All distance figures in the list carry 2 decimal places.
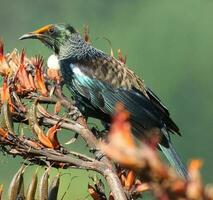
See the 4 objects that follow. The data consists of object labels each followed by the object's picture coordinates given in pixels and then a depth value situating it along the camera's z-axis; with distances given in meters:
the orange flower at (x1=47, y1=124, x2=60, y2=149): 6.09
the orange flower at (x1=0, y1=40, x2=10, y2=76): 8.18
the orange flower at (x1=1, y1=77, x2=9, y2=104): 6.69
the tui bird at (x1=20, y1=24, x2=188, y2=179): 10.00
